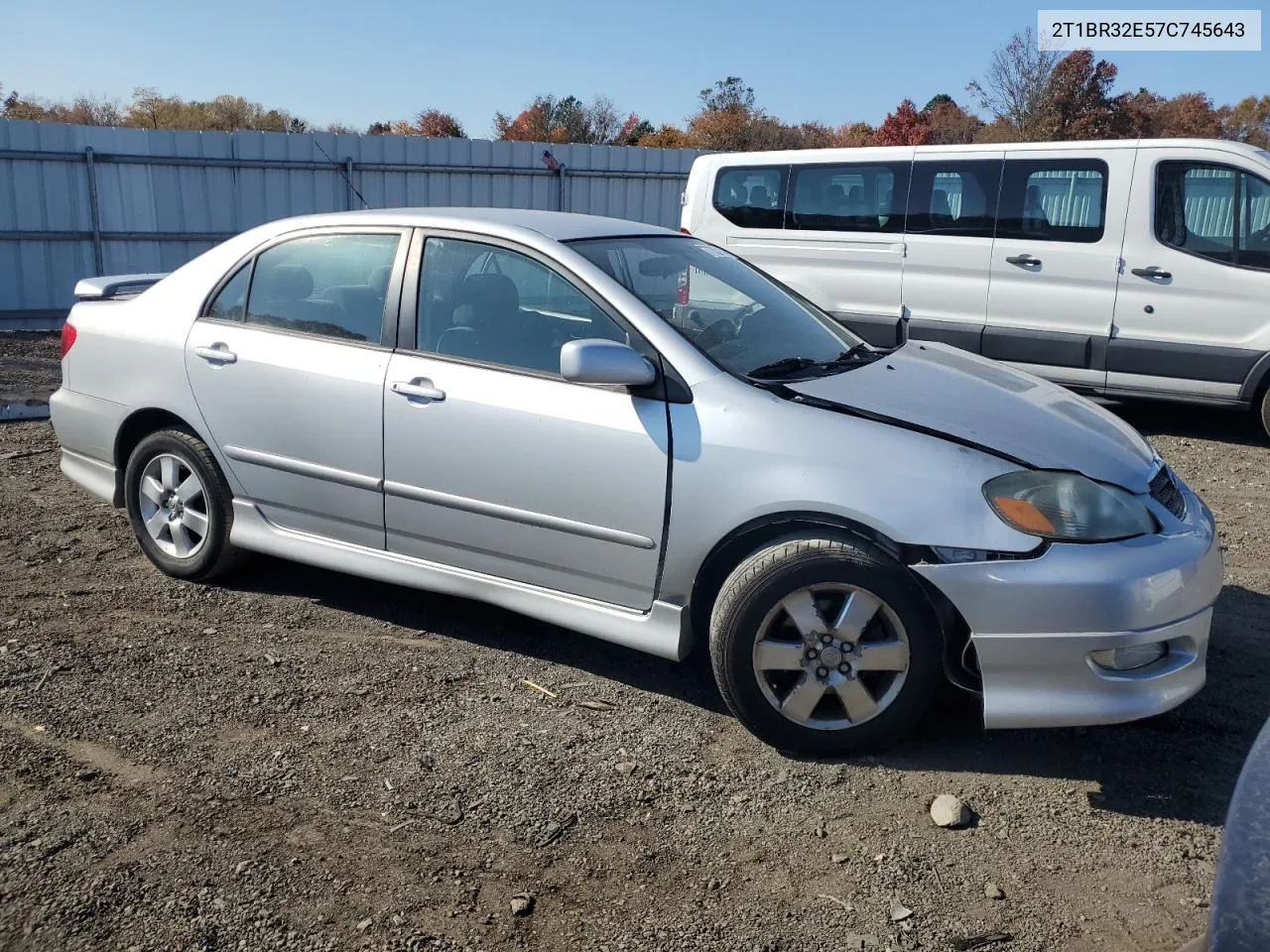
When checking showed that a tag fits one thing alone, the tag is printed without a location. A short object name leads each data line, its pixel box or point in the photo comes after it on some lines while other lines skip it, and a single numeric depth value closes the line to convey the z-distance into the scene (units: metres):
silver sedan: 3.25
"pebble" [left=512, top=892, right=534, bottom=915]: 2.72
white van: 7.67
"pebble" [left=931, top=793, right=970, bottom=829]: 3.13
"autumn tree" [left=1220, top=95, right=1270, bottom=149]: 47.91
